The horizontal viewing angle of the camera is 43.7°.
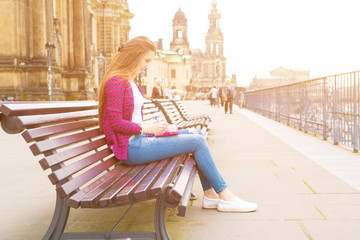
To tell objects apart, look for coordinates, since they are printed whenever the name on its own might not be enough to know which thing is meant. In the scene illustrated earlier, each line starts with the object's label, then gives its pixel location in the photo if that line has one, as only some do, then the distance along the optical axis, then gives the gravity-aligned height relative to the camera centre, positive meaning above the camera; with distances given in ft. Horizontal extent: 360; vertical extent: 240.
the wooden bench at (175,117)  25.96 -1.05
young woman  12.10 -0.72
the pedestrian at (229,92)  74.49 +1.37
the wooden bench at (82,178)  9.58 -1.87
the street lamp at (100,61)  132.77 +12.22
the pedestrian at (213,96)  130.69 +1.31
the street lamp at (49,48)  70.95 +8.86
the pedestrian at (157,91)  63.72 +1.46
